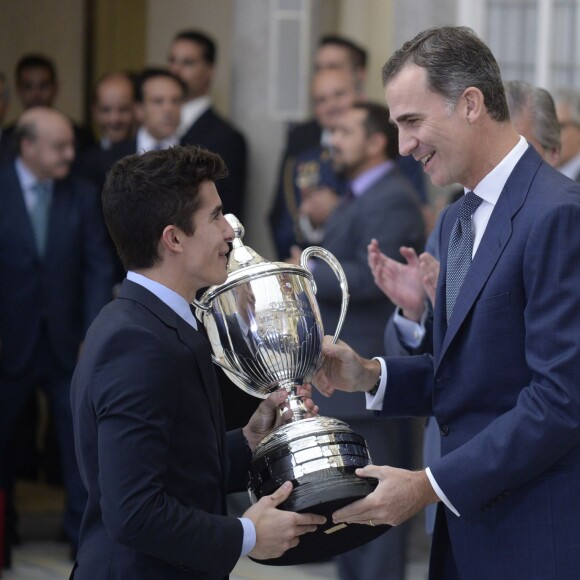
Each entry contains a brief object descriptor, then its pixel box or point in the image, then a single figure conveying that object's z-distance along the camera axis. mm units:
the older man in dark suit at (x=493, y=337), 4235
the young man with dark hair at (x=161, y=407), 3968
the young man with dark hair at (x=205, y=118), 11015
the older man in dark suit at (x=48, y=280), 9407
